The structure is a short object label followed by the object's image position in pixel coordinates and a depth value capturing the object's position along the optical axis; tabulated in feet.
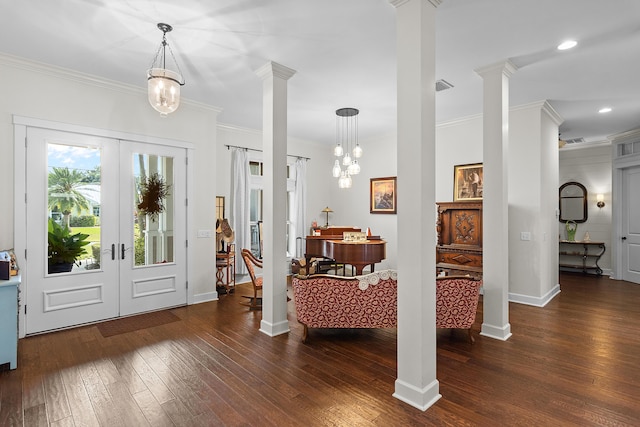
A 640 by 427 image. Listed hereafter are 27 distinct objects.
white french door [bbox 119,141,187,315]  14.88
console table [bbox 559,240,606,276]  25.09
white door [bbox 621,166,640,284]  22.27
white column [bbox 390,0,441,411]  7.95
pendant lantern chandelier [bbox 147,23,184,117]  9.66
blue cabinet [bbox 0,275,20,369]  9.68
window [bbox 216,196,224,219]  20.85
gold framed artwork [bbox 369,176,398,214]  23.82
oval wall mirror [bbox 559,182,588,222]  26.07
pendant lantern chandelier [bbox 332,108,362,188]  18.03
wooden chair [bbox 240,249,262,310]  15.66
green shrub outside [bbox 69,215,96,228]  13.56
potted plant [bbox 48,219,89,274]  13.12
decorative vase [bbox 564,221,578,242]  26.05
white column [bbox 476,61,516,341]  12.22
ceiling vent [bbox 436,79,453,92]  14.25
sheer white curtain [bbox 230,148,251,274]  21.54
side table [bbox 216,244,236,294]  19.24
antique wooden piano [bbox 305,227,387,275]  16.98
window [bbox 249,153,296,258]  22.91
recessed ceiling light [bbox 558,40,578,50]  10.94
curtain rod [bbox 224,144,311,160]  21.40
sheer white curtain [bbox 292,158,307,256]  25.21
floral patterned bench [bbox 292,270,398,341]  11.40
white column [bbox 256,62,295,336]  12.67
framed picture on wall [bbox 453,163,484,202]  19.31
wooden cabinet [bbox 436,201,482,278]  17.25
